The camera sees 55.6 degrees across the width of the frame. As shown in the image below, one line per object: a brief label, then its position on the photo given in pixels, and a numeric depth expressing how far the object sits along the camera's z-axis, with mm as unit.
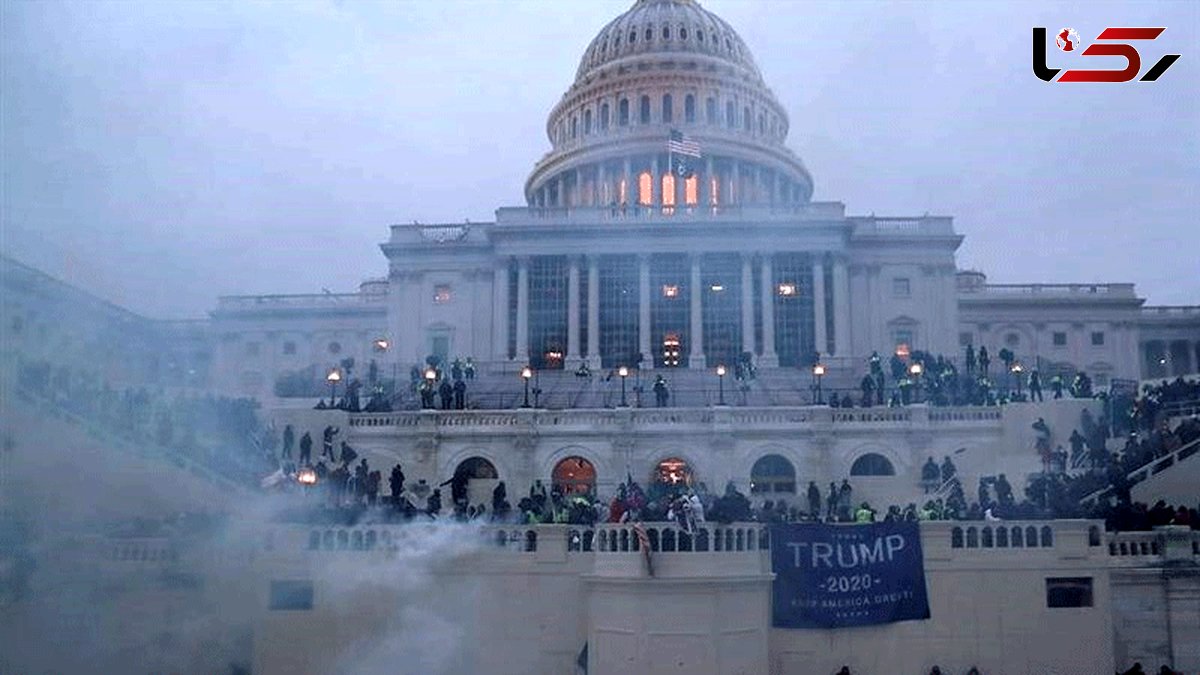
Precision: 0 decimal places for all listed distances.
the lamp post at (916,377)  41478
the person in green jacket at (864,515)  25016
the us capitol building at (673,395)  23047
